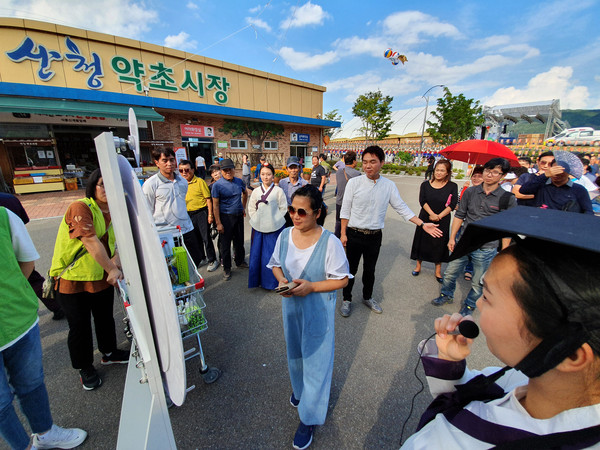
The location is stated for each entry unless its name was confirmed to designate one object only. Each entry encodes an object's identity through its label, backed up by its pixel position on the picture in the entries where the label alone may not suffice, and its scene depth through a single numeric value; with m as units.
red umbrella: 4.57
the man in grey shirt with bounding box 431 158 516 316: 3.07
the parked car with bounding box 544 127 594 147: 26.90
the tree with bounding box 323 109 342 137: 30.38
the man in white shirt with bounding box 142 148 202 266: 3.51
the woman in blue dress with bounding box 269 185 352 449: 1.68
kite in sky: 13.26
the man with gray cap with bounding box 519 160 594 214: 3.17
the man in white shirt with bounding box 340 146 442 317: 3.08
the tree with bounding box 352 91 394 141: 25.34
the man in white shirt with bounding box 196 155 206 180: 12.23
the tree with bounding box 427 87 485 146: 22.73
